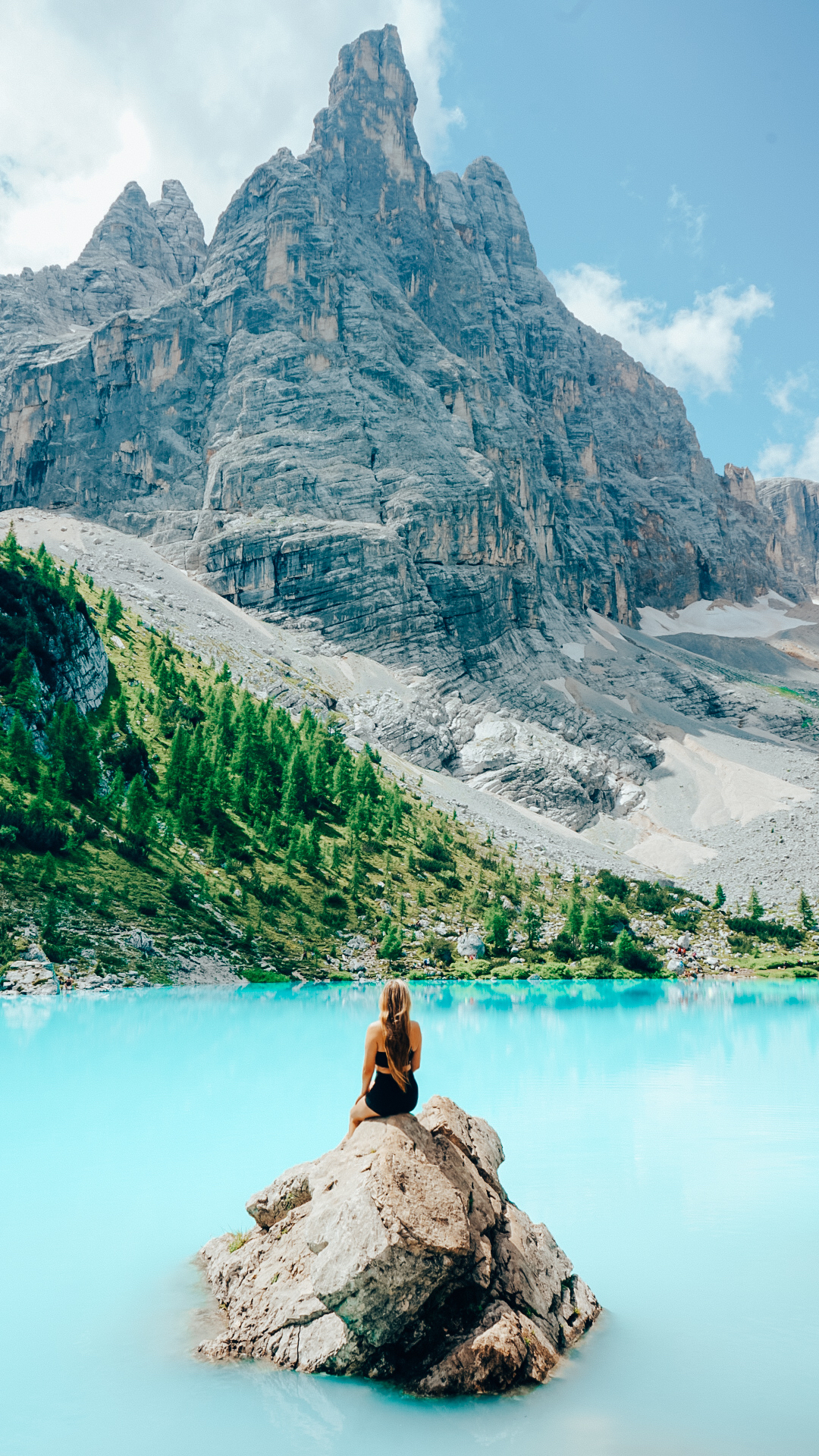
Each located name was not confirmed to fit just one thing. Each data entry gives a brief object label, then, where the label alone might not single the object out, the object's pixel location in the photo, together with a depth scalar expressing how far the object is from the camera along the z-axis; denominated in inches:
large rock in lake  275.3
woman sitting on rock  318.7
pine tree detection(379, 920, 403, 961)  2049.7
